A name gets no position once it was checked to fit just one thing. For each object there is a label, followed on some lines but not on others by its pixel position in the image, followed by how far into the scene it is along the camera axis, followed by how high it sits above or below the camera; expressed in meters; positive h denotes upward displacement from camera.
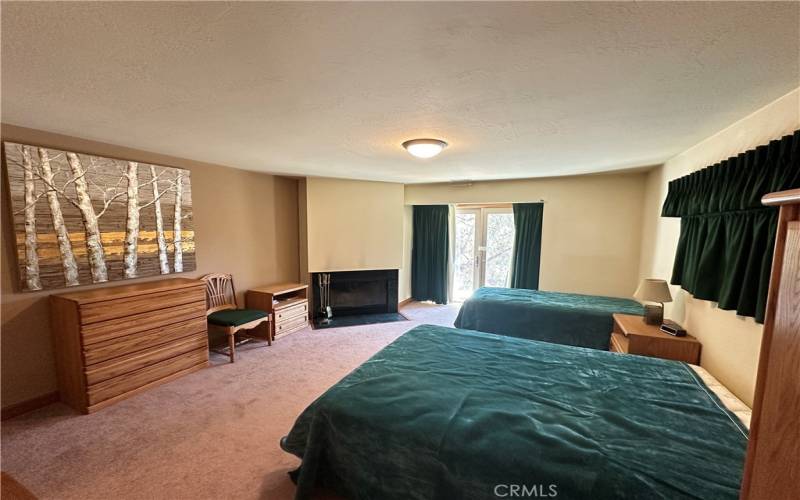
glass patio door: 5.73 -0.38
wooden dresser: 2.38 -1.00
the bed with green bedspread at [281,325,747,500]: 1.18 -0.91
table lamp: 2.63 -0.56
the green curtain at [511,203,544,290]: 5.18 -0.27
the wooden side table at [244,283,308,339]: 4.01 -1.09
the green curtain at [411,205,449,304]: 5.97 -0.47
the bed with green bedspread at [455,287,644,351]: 3.31 -1.00
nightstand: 2.32 -0.89
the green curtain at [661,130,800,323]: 1.57 +0.05
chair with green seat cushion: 3.33 -1.03
